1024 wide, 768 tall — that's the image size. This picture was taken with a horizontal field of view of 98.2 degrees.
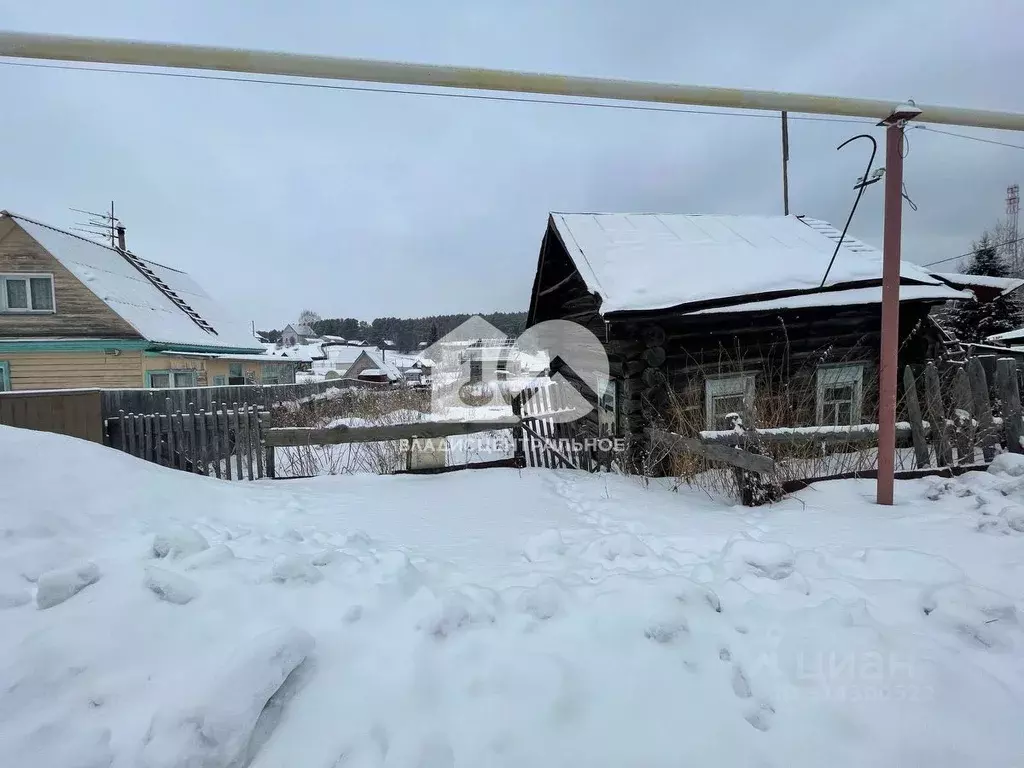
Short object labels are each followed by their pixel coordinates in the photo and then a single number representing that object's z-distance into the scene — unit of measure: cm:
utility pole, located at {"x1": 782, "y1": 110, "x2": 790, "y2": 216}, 1448
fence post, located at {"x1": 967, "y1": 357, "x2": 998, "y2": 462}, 462
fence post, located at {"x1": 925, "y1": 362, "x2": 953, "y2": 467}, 461
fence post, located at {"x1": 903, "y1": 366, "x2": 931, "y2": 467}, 460
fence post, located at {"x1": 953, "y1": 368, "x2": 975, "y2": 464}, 457
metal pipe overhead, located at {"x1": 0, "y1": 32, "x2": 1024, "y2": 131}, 278
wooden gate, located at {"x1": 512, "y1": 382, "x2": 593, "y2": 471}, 661
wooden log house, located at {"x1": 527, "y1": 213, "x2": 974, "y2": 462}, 636
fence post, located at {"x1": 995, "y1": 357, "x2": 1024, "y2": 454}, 457
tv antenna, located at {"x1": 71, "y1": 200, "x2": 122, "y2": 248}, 2177
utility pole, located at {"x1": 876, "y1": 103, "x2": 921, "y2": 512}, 372
